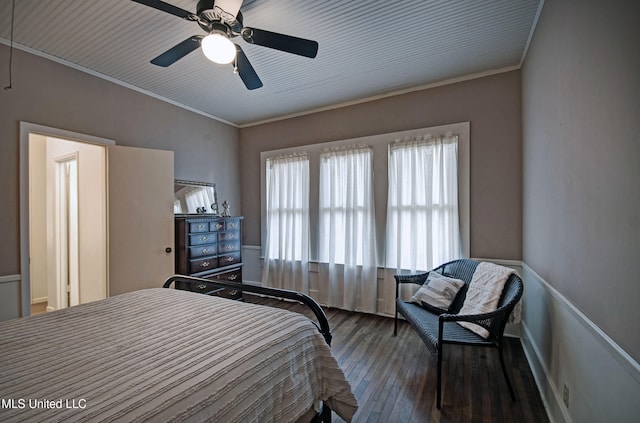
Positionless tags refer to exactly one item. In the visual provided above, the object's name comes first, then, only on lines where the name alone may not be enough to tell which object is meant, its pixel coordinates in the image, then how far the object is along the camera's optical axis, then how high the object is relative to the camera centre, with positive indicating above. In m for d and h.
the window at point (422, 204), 3.20 +0.07
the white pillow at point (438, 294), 2.65 -0.83
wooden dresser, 3.44 -0.50
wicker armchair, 2.00 -0.96
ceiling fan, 1.68 +1.19
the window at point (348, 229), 3.66 -0.25
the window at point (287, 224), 4.13 -0.19
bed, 0.88 -0.60
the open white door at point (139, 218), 3.06 -0.07
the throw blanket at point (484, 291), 2.26 -0.71
